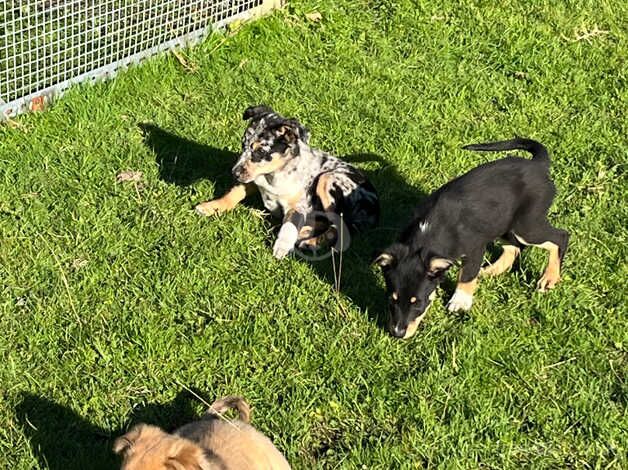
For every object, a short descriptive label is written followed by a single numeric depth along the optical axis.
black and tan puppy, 5.25
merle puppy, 6.14
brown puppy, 3.46
